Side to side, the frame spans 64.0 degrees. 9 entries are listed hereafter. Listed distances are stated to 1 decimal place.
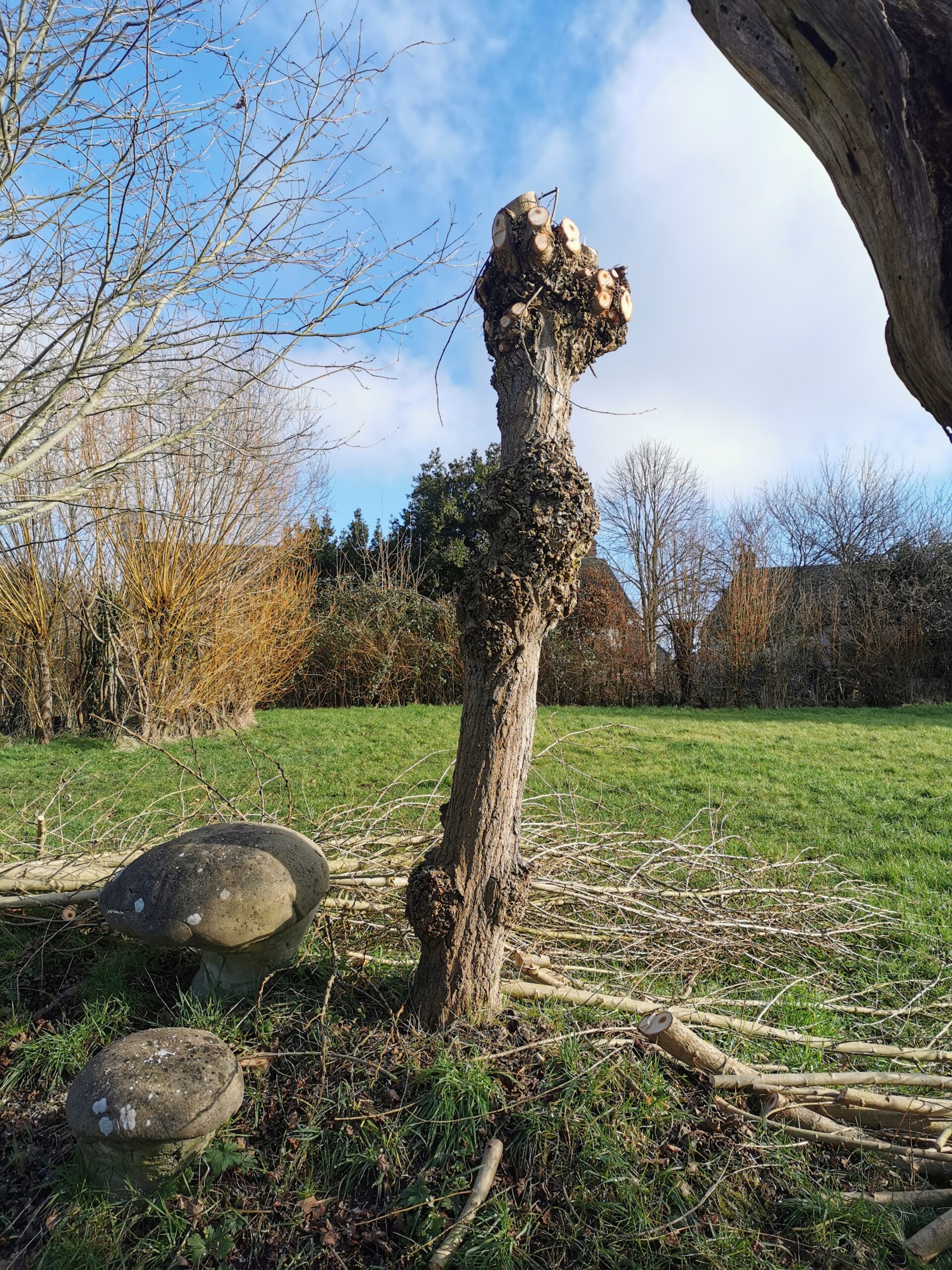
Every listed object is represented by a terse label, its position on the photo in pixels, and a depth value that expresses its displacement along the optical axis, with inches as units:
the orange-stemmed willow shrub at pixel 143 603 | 454.3
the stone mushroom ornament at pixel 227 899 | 119.5
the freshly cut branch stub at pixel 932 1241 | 90.7
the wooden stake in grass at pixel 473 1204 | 88.4
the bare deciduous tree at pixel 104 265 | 138.6
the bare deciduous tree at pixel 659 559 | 797.2
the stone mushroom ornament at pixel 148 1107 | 95.6
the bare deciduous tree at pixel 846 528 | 988.6
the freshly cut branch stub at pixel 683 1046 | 112.3
